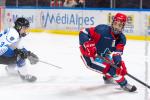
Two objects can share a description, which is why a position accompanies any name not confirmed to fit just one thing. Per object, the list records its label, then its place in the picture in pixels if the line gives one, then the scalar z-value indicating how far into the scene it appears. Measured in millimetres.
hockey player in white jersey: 7346
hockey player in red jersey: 6905
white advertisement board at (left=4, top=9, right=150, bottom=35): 16050
